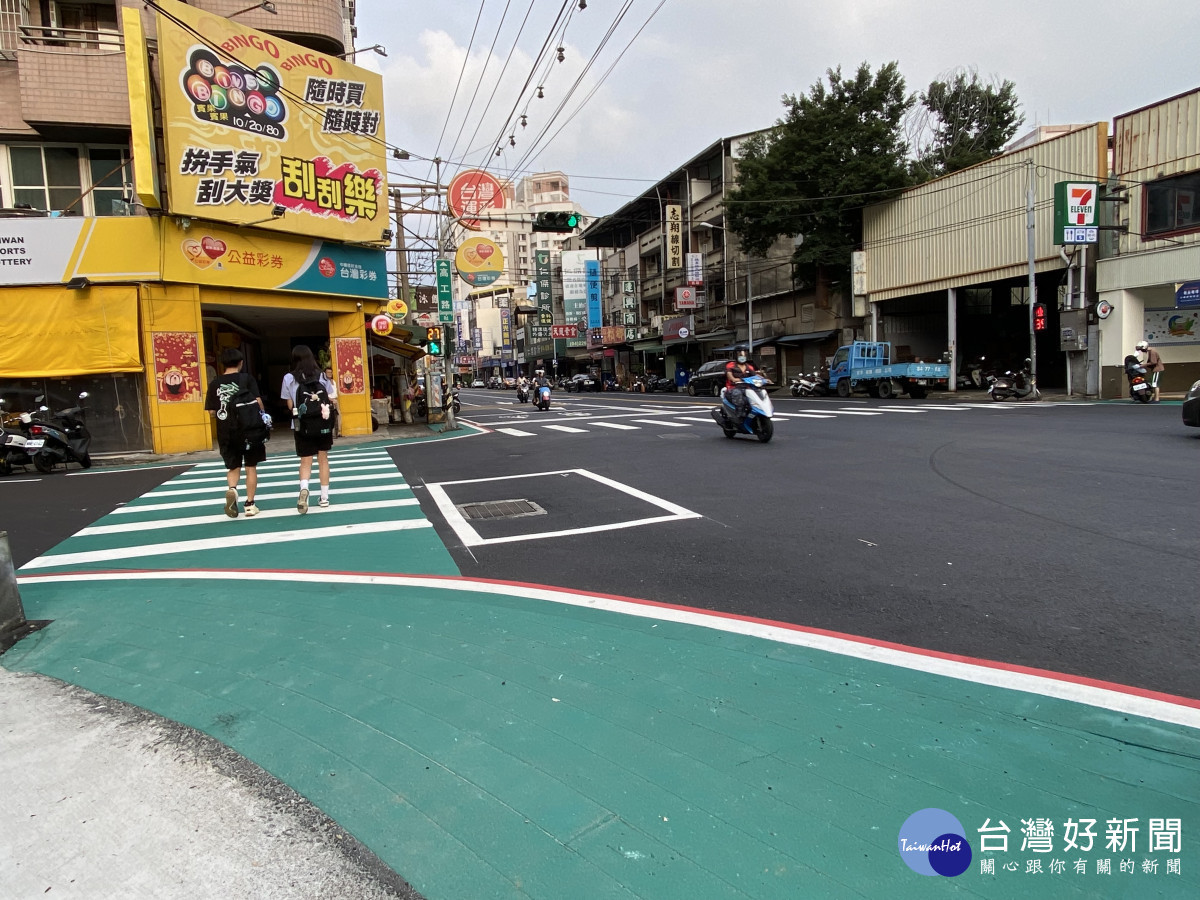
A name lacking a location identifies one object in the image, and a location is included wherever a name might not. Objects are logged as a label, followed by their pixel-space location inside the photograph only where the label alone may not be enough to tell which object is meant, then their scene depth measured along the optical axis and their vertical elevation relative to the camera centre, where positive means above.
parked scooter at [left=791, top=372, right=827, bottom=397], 30.74 -0.38
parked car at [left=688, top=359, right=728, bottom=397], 35.94 +0.16
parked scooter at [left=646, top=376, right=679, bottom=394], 48.78 -0.07
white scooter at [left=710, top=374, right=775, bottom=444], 12.70 -0.62
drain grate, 7.75 -1.35
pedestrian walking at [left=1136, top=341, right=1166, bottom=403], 19.69 -0.01
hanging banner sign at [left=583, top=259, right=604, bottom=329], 60.50 +8.50
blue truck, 25.81 +0.04
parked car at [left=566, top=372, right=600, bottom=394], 56.97 +0.40
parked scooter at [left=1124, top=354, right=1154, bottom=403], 19.34 -0.50
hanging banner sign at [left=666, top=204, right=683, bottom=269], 46.16 +9.81
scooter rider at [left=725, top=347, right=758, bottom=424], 13.12 +0.03
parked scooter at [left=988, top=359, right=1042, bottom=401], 23.70 -0.70
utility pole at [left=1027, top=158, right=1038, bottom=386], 23.64 +4.58
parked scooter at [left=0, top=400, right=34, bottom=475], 12.50 -0.51
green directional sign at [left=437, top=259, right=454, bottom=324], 21.23 +3.13
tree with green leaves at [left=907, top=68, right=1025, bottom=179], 35.03 +12.77
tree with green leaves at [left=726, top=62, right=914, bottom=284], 32.19 +9.91
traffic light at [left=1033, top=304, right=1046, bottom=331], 23.77 +1.70
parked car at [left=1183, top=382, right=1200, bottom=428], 10.67 -0.73
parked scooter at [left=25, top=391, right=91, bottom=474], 12.78 -0.52
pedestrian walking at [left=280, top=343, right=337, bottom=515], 7.62 -0.07
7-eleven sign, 21.66 +4.81
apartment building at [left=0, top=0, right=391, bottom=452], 15.16 +5.19
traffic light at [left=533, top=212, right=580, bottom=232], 17.16 +4.17
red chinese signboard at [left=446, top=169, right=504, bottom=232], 18.23 +5.25
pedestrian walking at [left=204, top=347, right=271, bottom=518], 7.46 -0.12
